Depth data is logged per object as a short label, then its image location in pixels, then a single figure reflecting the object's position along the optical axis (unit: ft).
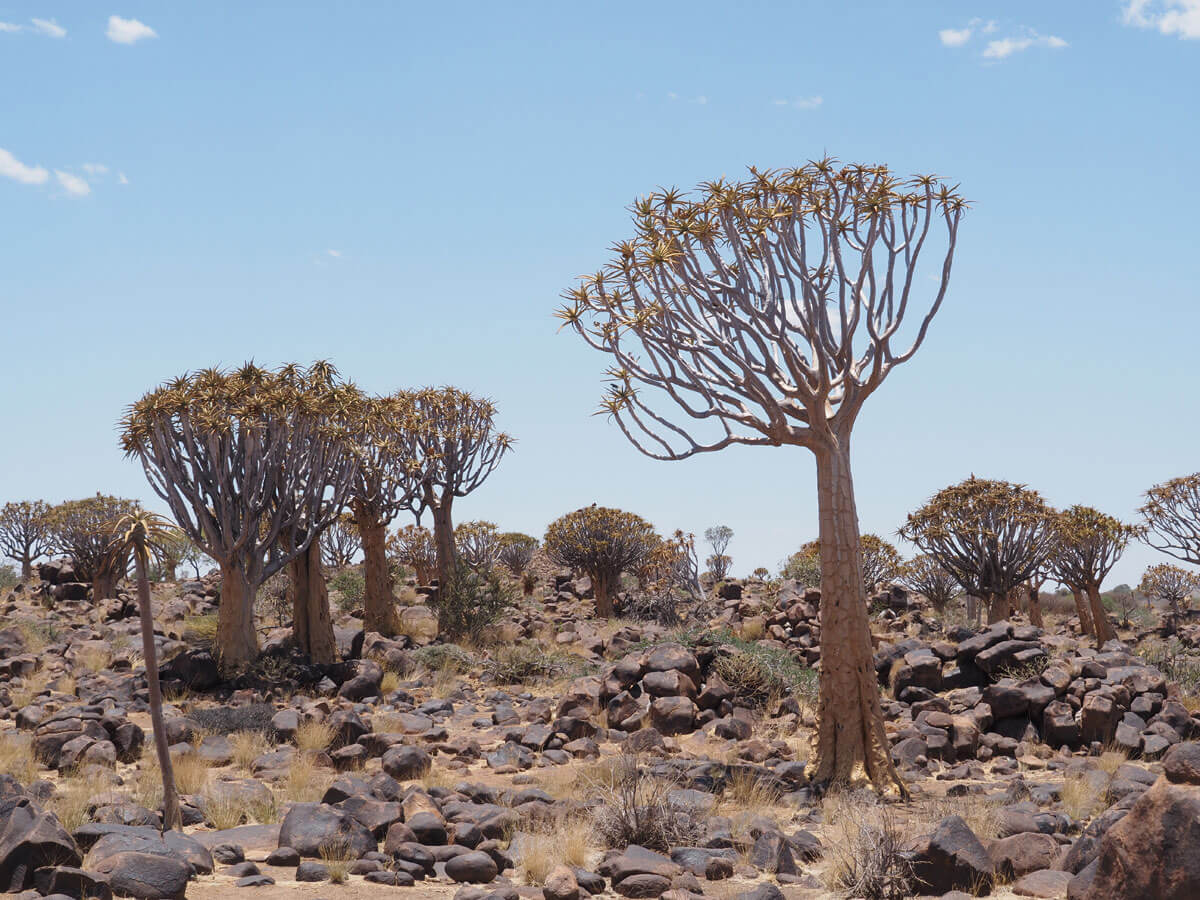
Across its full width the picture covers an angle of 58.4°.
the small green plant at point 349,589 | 85.25
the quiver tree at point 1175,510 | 94.63
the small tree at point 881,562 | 97.09
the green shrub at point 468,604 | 70.74
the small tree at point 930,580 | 95.35
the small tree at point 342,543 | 116.53
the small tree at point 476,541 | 115.34
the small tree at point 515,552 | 127.95
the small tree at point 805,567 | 96.68
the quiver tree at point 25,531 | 134.51
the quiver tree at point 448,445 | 80.18
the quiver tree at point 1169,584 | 116.06
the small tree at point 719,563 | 130.31
